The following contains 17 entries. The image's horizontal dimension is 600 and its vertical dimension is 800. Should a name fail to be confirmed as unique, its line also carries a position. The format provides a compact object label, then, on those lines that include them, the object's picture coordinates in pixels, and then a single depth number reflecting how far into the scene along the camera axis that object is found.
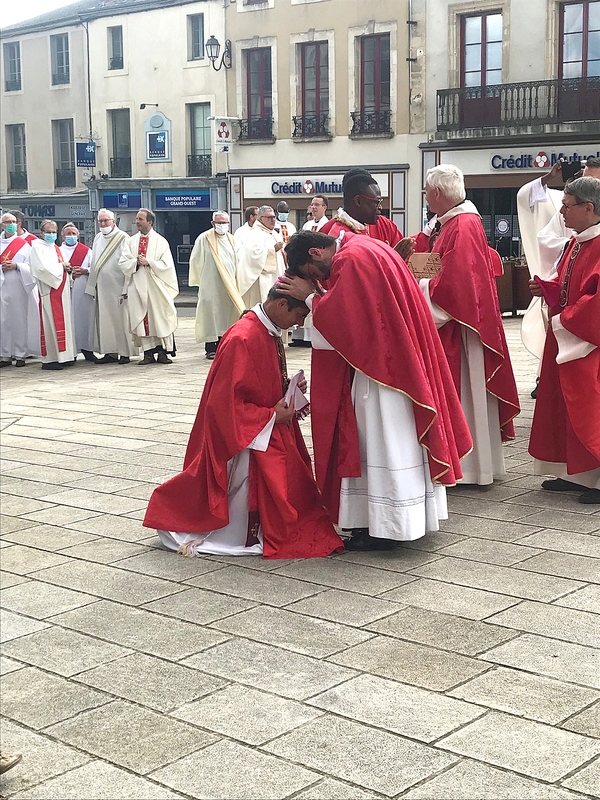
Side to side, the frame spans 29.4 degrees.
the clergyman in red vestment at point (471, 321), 6.39
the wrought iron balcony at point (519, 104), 24.73
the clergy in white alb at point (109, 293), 13.94
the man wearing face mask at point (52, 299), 13.55
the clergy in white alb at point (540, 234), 7.82
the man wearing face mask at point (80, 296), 14.36
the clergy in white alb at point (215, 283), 14.09
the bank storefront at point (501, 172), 25.48
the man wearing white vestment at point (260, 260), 14.34
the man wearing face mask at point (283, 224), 15.70
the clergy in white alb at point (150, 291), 13.63
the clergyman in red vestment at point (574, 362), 6.21
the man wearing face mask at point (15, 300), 14.12
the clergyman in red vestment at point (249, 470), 5.42
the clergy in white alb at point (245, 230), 14.60
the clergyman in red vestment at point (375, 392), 5.24
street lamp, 29.09
